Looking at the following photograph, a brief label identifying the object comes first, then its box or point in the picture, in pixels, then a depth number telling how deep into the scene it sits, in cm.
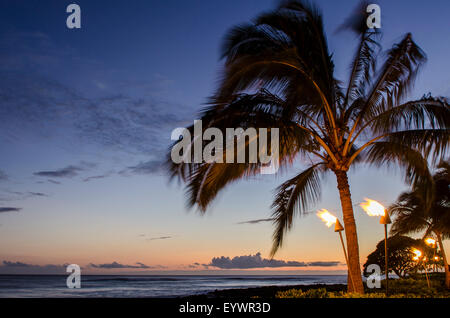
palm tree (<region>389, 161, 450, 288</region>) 1891
